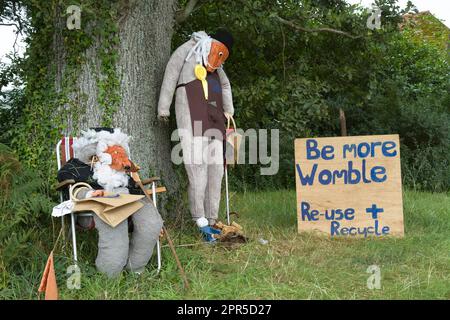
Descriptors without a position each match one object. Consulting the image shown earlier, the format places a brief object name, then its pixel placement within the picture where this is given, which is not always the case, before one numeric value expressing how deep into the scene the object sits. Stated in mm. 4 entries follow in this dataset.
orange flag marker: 3682
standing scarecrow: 5172
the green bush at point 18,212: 3998
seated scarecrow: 4008
